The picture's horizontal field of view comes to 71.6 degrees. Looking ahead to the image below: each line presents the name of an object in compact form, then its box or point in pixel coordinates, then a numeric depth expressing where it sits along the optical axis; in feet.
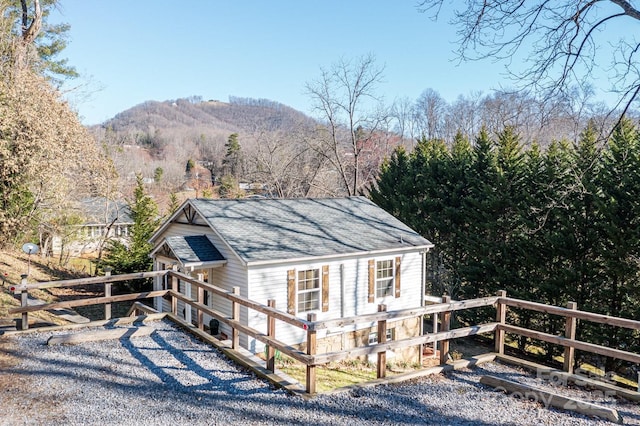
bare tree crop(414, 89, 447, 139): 167.73
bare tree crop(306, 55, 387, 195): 94.07
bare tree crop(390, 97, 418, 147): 166.20
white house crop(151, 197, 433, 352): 41.81
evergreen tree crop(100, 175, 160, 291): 66.18
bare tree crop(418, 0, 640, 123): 23.35
